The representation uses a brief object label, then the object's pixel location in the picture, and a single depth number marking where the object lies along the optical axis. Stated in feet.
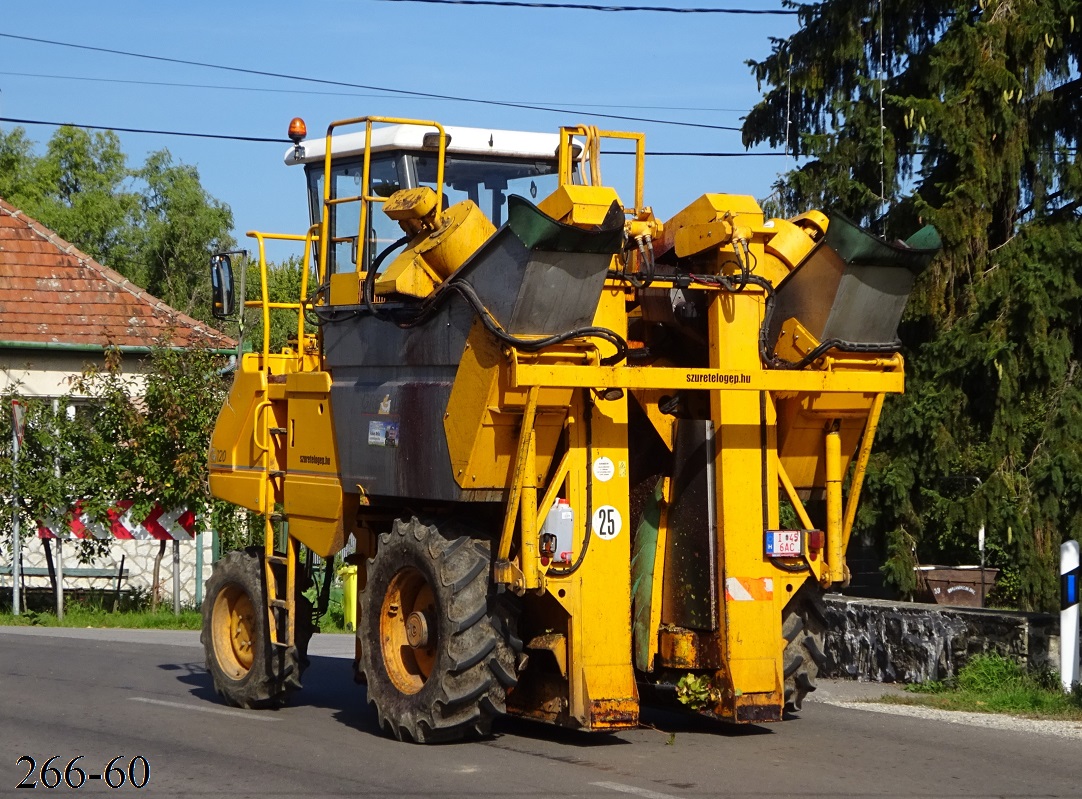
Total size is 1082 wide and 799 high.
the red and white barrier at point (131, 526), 65.10
